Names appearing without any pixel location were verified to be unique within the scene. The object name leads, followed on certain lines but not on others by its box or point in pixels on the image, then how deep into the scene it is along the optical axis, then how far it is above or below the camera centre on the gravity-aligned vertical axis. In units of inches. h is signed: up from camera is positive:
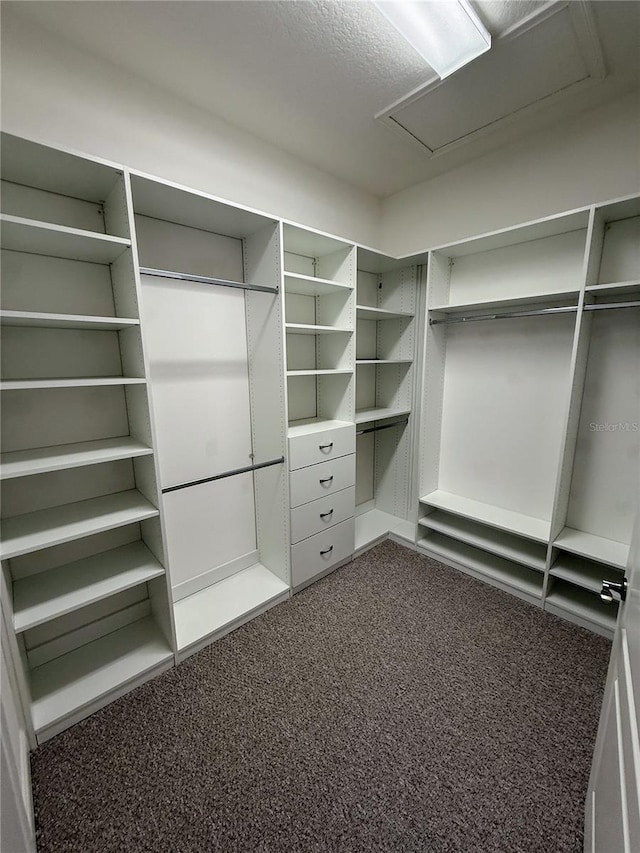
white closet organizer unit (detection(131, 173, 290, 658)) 74.8 -9.3
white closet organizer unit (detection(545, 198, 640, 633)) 74.5 -17.6
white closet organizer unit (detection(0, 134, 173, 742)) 54.5 -14.4
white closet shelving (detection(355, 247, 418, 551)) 112.8 -11.8
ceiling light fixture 51.7 +52.3
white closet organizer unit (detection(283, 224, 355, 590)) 87.0 -11.5
